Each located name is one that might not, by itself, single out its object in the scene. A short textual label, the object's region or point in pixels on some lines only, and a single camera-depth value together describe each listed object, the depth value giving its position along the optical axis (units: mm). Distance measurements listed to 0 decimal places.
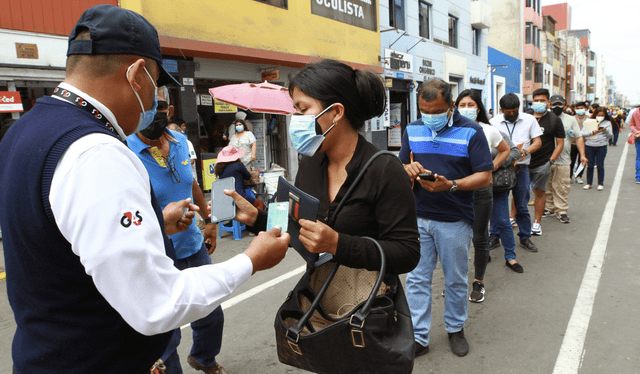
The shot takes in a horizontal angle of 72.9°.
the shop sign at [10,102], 6781
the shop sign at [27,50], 7016
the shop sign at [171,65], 9312
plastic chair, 6808
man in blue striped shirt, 3113
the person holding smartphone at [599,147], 9734
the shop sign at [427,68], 18609
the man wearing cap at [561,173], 7074
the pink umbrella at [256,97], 7777
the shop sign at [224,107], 11173
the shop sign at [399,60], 16250
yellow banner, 9812
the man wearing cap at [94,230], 1074
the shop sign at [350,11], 13312
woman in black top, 1759
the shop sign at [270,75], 11625
